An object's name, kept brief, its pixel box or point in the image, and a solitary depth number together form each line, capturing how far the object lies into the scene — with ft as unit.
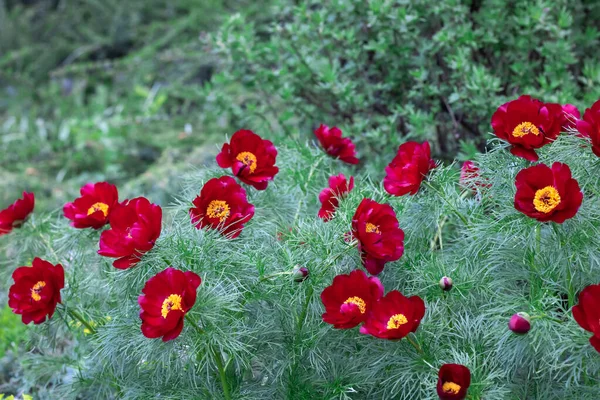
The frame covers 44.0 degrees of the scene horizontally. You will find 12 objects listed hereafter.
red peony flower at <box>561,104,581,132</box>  4.86
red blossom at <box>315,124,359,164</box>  6.35
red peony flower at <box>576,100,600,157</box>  4.28
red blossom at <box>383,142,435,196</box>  4.97
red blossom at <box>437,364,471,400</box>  4.11
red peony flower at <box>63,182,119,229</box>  5.48
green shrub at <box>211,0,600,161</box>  7.94
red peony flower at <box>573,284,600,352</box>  4.07
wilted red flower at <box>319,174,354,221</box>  5.50
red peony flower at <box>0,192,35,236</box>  6.00
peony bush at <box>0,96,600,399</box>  4.36
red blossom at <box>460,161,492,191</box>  5.08
